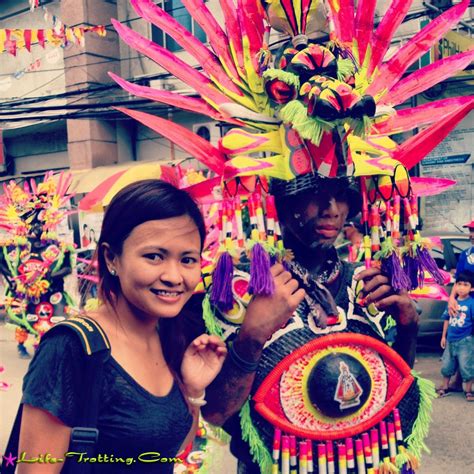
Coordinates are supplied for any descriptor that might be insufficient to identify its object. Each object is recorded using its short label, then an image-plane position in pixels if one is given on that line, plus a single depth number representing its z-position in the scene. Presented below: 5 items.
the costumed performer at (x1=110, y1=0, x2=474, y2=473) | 1.81
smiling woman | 1.42
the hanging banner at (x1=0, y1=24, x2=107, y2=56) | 6.75
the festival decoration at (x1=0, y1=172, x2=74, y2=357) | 6.78
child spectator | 5.49
